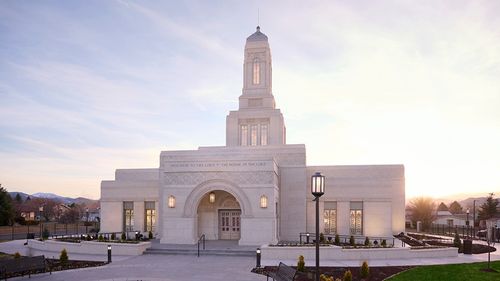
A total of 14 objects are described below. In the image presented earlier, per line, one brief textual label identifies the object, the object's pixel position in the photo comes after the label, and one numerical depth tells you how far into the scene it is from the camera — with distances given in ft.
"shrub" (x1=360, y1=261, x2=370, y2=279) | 56.95
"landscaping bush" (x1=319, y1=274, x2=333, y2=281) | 47.29
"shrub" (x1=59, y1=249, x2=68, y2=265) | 69.09
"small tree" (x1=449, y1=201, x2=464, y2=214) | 352.90
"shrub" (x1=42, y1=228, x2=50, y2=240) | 97.44
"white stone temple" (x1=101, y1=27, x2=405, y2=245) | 92.84
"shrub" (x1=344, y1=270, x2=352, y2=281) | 50.90
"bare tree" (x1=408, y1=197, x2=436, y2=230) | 197.36
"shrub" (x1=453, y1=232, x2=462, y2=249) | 88.57
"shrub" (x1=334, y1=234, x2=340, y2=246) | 87.81
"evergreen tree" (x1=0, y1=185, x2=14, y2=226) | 157.58
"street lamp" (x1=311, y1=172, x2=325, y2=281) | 39.00
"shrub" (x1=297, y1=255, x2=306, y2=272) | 60.70
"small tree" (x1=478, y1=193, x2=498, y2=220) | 191.07
